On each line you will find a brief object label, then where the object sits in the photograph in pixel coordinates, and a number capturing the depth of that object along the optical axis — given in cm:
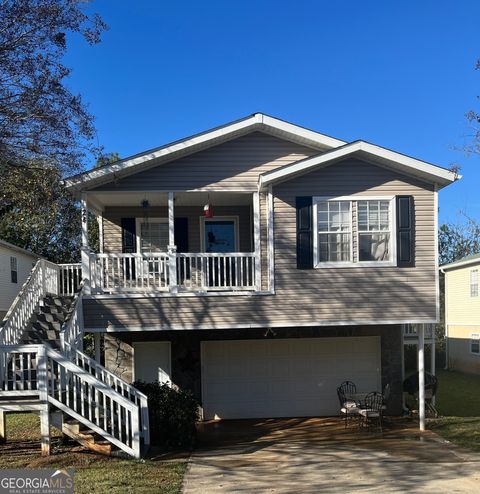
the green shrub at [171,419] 1022
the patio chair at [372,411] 1174
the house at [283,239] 1108
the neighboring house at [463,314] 2386
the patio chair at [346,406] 1227
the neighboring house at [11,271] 2009
